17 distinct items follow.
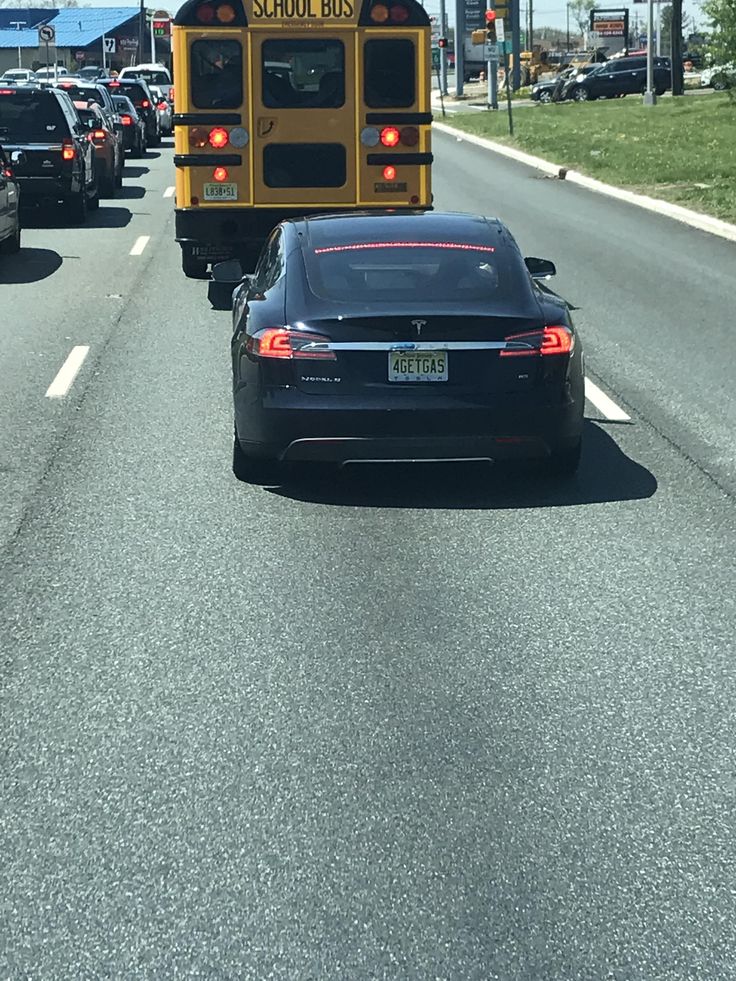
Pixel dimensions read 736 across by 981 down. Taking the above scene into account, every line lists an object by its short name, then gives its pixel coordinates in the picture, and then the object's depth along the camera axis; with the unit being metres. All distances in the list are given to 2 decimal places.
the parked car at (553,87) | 78.25
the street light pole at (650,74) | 54.12
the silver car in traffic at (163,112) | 53.74
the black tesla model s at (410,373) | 8.73
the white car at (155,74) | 71.31
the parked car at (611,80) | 76.44
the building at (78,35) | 130.12
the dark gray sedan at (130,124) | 42.53
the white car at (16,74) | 60.47
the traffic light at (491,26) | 54.50
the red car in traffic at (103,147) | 29.84
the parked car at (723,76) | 49.19
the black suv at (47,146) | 25.30
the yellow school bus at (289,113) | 17.14
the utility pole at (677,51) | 61.00
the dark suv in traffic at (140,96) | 48.78
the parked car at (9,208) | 20.52
